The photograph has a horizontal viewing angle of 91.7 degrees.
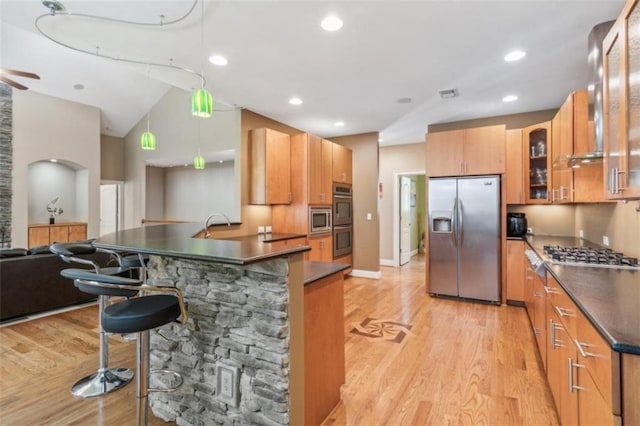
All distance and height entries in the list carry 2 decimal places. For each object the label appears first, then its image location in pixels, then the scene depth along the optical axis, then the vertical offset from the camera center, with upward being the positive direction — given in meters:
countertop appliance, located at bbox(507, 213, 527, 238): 4.27 -0.18
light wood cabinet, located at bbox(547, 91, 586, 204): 2.88 +0.65
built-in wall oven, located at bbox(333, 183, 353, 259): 5.61 -0.13
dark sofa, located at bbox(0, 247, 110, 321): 3.50 -0.84
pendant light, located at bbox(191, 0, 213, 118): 2.48 +0.89
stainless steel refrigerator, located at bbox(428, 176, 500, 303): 4.18 -0.33
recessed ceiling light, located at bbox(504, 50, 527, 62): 2.89 +1.50
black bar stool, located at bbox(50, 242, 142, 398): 2.24 -1.26
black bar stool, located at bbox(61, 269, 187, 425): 1.54 -0.52
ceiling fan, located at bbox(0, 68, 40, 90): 3.64 +1.64
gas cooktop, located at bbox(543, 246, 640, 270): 2.06 -0.32
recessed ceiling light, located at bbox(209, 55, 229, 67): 3.00 +1.51
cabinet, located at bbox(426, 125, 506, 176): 4.20 +0.86
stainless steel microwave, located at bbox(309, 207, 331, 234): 4.97 -0.11
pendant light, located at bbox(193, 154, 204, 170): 5.74 +0.95
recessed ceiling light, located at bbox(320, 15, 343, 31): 2.39 +1.50
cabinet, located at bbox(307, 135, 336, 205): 4.98 +0.72
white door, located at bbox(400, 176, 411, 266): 7.26 -0.15
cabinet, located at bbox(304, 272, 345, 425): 1.77 -0.82
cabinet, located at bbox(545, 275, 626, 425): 1.02 -0.65
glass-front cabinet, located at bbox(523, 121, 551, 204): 4.06 +0.66
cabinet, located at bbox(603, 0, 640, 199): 1.47 +0.55
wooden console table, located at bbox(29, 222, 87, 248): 6.61 -0.44
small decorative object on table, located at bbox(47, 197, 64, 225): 7.30 +0.07
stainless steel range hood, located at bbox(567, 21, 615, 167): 2.14 +0.89
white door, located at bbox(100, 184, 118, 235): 9.23 +0.13
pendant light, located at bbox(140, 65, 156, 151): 4.24 +0.99
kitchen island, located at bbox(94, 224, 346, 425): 1.53 -0.65
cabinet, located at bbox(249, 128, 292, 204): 4.57 +0.70
